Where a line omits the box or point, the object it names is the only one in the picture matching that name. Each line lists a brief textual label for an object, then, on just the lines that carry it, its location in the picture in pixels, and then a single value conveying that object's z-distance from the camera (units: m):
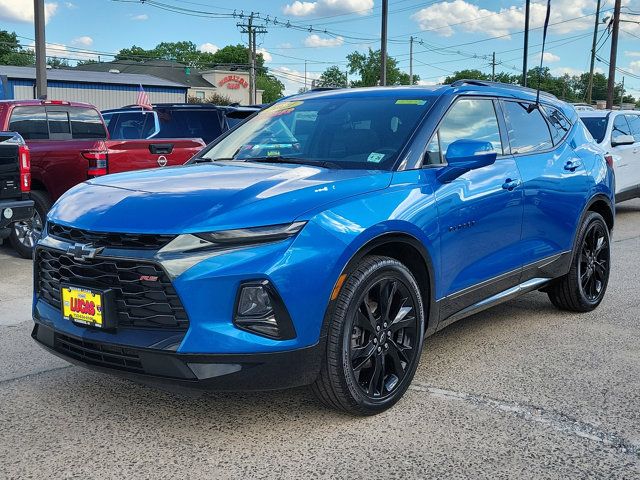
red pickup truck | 8.52
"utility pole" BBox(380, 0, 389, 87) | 29.00
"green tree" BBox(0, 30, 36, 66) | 96.94
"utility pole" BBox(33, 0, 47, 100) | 18.30
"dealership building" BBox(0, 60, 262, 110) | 46.24
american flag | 16.71
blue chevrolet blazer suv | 3.09
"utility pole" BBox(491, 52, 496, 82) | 97.12
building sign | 77.12
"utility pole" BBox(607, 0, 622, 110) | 37.16
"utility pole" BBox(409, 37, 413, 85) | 88.19
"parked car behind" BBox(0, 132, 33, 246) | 6.99
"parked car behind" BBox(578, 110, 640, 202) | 12.31
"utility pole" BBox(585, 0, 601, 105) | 49.56
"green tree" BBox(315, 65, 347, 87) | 113.75
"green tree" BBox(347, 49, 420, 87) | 104.78
